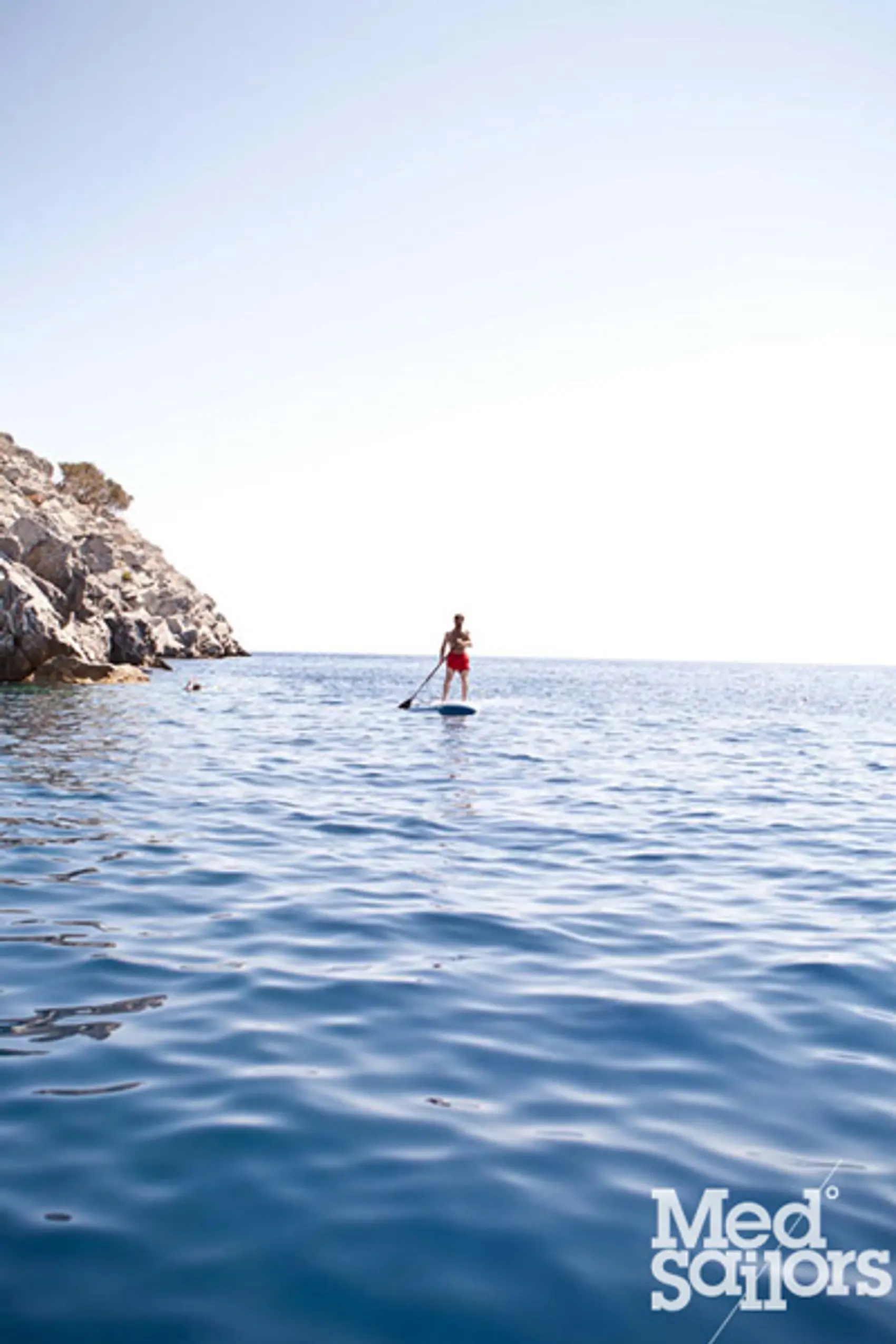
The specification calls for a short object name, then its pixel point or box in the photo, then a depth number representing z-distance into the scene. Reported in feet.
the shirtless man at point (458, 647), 90.79
